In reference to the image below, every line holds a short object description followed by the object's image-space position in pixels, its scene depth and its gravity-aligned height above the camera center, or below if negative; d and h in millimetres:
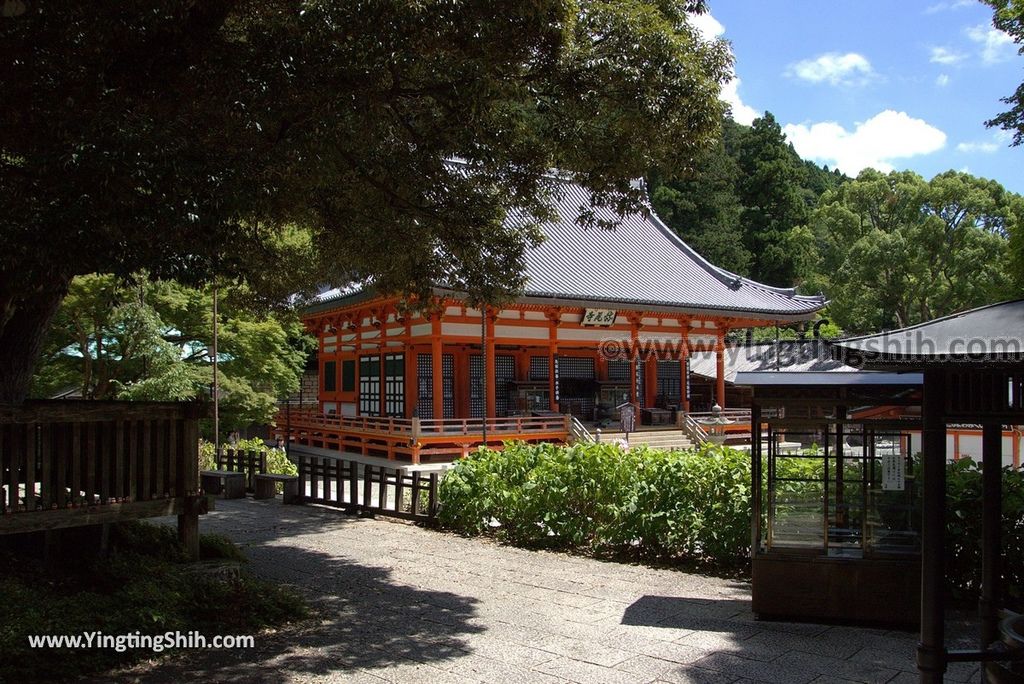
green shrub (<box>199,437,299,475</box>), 15969 -1793
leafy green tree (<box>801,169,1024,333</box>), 32625 +5789
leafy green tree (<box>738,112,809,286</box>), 46719 +11058
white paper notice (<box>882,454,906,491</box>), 6172 -746
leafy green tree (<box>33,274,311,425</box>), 15609 +526
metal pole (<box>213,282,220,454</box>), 15516 -486
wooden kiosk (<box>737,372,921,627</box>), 5988 -1072
